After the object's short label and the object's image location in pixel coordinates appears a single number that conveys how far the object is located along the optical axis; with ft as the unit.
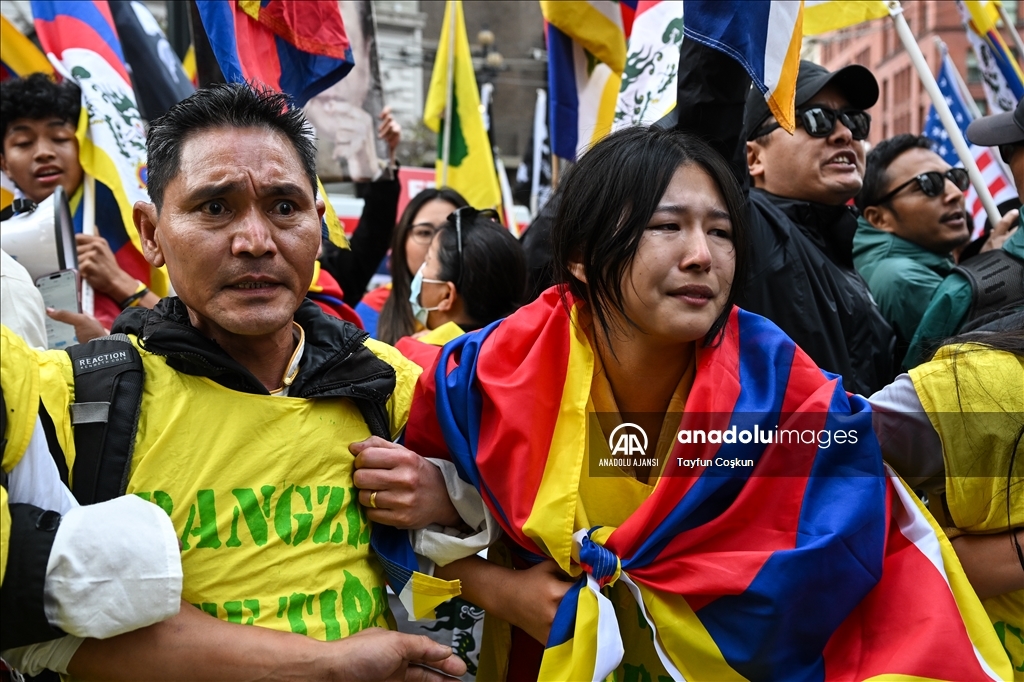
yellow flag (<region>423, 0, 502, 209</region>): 19.30
